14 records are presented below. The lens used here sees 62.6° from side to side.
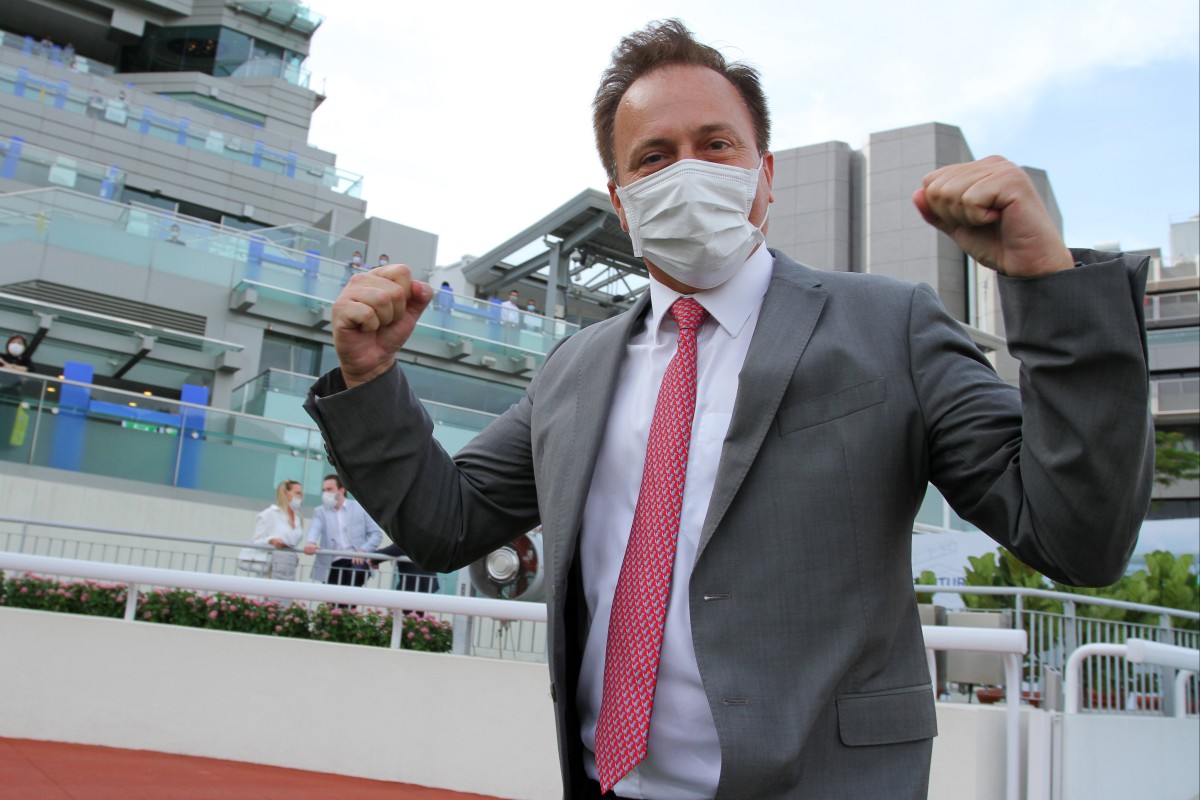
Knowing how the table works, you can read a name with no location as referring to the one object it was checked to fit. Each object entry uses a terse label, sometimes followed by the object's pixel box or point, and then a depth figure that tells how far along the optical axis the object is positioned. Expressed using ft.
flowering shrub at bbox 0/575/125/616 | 23.09
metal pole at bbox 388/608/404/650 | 19.01
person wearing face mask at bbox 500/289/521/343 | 73.36
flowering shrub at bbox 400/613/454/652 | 21.18
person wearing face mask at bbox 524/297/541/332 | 73.97
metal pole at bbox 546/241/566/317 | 86.36
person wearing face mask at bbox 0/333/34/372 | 42.86
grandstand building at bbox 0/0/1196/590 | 41.16
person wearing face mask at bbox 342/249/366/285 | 67.29
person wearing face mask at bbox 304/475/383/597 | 26.86
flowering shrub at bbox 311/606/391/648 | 21.24
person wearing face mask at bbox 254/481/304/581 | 26.37
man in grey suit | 3.60
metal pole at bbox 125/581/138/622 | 19.62
